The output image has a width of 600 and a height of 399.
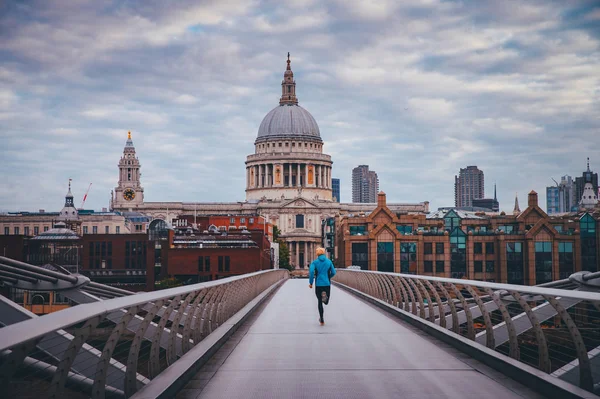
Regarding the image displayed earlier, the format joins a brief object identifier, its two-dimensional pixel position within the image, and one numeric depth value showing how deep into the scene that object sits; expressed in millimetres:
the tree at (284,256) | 166912
